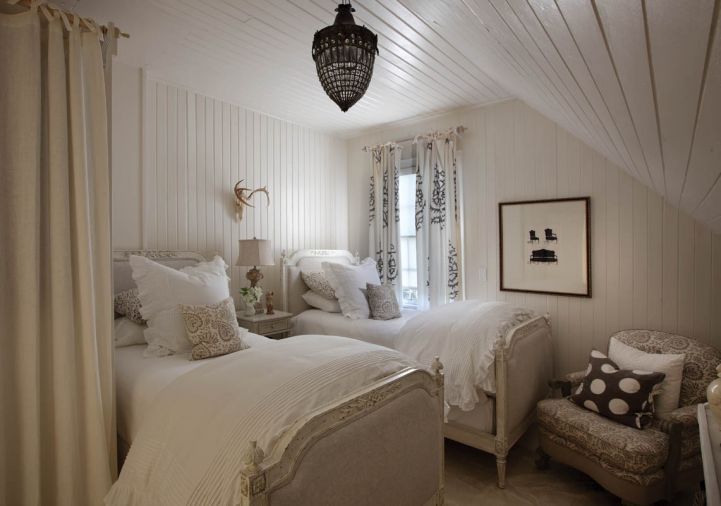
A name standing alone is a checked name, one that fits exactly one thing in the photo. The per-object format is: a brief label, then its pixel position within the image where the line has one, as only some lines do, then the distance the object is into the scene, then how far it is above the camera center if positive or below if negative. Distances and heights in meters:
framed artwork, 2.99 -0.03
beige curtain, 1.40 -0.07
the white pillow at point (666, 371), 2.20 -0.78
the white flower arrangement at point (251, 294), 3.28 -0.42
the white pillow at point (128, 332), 2.23 -0.51
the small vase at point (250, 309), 3.30 -0.55
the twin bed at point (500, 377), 2.31 -0.89
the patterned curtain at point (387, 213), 4.10 +0.34
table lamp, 3.15 -0.06
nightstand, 3.12 -0.66
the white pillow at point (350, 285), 3.35 -0.37
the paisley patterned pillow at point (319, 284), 3.62 -0.38
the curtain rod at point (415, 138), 3.62 +1.11
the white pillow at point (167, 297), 2.08 -0.29
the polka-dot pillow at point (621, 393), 2.13 -0.89
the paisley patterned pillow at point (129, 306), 2.30 -0.36
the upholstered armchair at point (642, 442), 1.94 -1.10
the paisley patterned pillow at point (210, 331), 1.98 -0.46
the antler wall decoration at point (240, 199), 3.51 +0.45
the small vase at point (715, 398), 1.05 -0.45
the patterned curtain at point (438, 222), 3.63 +0.22
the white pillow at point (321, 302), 3.62 -0.56
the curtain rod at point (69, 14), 1.46 +0.97
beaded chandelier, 1.56 +0.80
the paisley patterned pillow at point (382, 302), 3.33 -0.52
